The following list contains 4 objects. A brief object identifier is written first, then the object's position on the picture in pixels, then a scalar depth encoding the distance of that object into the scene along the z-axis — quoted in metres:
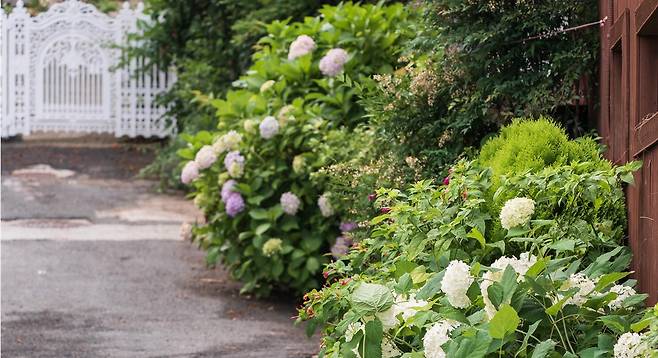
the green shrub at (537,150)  4.82
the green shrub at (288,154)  8.67
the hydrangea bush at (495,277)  3.68
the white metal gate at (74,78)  17.45
